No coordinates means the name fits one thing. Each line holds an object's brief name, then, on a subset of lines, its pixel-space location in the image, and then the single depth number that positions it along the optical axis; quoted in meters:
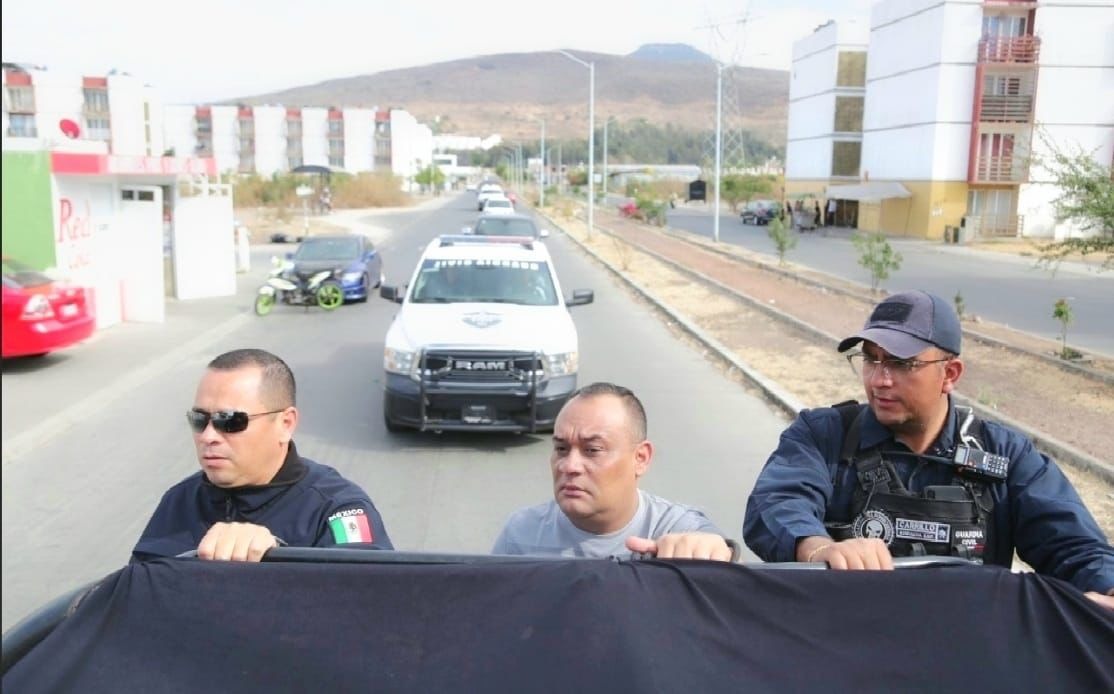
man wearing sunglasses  2.95
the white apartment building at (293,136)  144.12
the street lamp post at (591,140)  40.94
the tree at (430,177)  126.32
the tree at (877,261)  21.84
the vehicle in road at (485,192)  68.75
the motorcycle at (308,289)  19.91
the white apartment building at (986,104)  48.56
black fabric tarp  2.09
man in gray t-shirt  3.02
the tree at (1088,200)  13.11
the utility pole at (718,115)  41.84
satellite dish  20.81
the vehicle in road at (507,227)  27.10
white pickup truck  9.28
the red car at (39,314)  12.64
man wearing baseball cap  2.80
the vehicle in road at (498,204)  47.53
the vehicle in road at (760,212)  62.88
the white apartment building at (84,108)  26.54
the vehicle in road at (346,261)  20.77
